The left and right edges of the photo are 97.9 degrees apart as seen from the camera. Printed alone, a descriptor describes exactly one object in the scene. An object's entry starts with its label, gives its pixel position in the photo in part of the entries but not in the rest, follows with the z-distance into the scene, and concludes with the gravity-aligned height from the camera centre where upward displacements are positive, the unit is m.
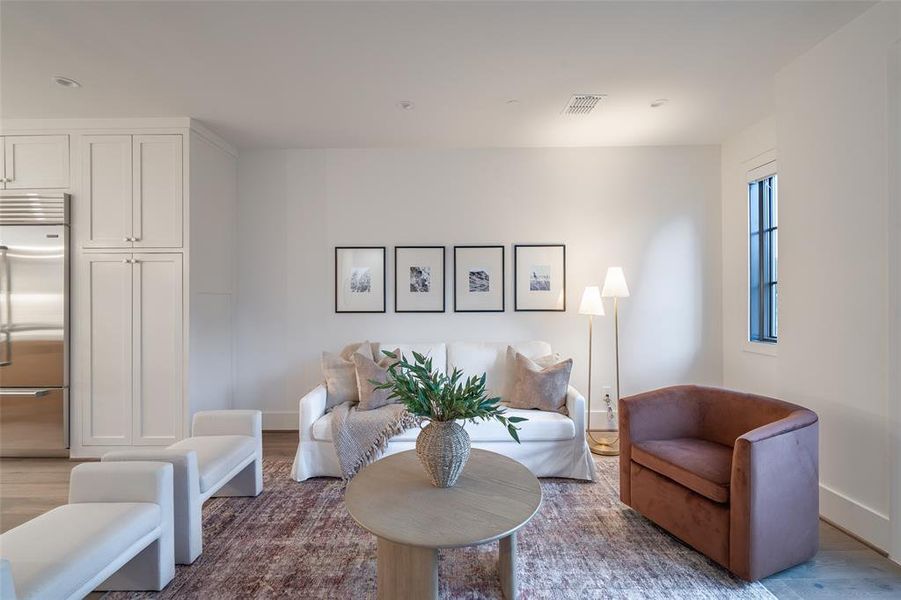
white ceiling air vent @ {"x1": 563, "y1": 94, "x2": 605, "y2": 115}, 2.91 +1.51
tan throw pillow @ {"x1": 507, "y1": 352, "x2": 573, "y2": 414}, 3.05 -0.68
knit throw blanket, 2.76 -0.94
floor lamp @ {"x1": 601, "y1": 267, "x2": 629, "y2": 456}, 3.45 +0.12
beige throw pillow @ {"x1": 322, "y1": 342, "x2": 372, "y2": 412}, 3.13 -0.63
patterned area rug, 1.79 -1.32
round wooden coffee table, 1.44 -0.84
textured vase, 1.73 -0.66
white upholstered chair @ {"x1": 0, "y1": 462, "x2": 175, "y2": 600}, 1.28 -0.88
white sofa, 2.85 -1.04
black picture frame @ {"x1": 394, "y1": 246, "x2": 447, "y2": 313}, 3.91 +0.21
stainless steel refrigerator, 3.17 -0.15
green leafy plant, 1.73 -0.44
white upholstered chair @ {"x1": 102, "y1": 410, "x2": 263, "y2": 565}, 1.94 -0.90
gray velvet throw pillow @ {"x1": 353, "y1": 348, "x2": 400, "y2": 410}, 3.01 -0.61
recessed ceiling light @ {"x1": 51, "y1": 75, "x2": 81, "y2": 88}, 2.66 +1.51
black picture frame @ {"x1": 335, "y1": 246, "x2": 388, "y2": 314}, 3.91 +0.24
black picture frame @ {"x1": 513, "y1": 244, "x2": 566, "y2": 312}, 3.90 +0.18
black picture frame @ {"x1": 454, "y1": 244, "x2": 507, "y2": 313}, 3.91 +0.21
